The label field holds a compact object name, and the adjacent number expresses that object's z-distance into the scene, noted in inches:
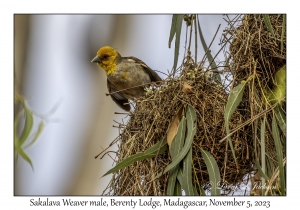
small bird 344.5
